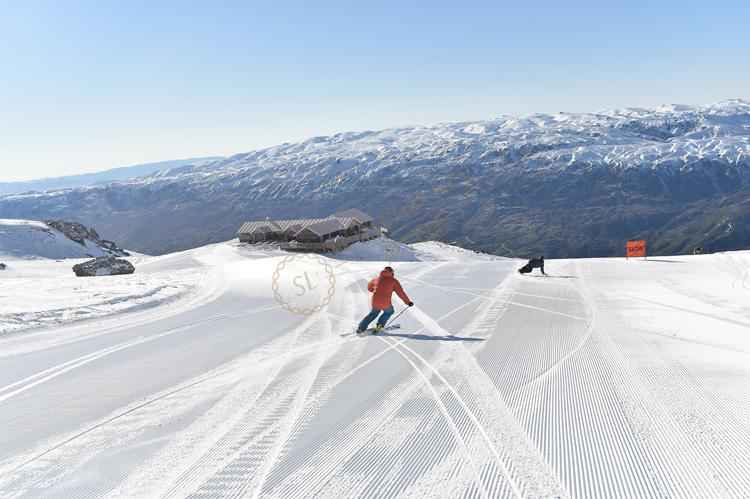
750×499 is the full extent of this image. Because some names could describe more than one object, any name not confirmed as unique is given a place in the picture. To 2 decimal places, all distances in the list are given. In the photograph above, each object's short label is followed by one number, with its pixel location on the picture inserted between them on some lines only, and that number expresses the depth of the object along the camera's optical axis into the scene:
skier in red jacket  10.30
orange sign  27.01
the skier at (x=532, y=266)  21.16
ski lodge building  58.78
